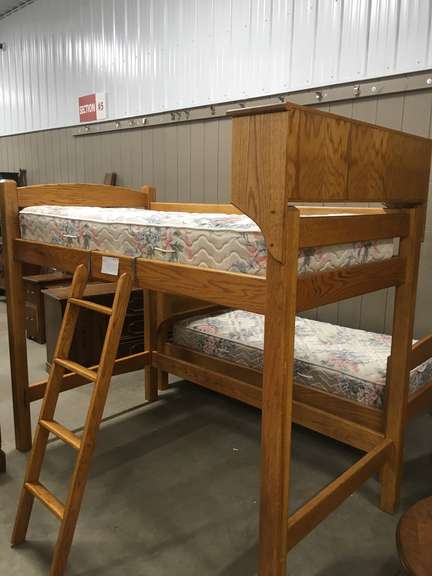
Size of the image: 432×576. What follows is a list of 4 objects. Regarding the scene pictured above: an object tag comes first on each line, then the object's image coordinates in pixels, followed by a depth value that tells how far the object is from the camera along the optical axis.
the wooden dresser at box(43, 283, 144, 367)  3.38
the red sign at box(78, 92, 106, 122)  4.59
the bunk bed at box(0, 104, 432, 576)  1.23
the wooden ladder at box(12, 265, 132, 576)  1.60
